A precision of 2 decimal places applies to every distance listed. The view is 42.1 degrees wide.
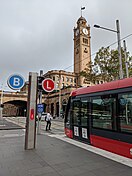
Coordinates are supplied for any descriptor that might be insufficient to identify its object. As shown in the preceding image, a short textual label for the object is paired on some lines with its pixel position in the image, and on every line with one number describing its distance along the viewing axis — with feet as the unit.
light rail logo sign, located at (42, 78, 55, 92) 30.35
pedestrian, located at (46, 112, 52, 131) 50.55
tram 19.79
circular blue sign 25.04
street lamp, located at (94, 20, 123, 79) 37.67
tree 76.07
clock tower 247.29
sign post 23.66
